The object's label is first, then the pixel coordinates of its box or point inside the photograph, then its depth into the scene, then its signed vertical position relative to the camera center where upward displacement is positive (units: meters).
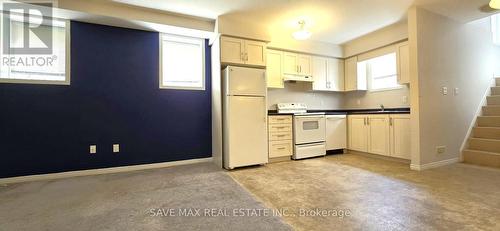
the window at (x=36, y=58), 2.93 +0.91
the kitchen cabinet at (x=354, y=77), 4.76 +0.94
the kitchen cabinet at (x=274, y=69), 4.23 +1.00
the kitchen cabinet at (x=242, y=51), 3.51 +1.17
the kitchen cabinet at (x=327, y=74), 4.76 +1.03
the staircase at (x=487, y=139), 3.39 -0.40
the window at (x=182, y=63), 3.78 +1.05
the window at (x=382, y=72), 4.37 +0.99
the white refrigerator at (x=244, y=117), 3.41 +0.02
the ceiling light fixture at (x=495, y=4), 2.51 +1.37
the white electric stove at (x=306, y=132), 4.10 -0.29
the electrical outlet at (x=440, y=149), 3.39 -0.55
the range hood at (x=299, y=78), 4.31 +0.84
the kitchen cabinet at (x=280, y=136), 3.89 -0.35
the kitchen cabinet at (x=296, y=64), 4.41 +1.17
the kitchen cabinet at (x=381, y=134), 3.59 -0.33
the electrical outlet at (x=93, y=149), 3.23 -0.46
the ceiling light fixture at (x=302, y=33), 3.46 +1.41
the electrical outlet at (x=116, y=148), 3.37 -0.46
